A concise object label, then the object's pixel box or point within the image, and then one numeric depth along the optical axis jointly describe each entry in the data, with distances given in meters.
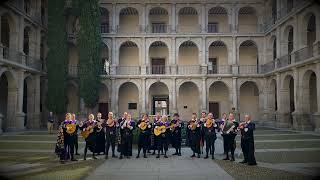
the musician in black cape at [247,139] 10.22
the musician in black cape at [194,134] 12.00
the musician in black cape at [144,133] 12.05
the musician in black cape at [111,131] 11.91
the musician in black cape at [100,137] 12.09
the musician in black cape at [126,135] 11.91
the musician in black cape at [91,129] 11.61
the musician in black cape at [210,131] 11.74
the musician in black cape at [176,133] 12.61
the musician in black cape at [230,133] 11.13
